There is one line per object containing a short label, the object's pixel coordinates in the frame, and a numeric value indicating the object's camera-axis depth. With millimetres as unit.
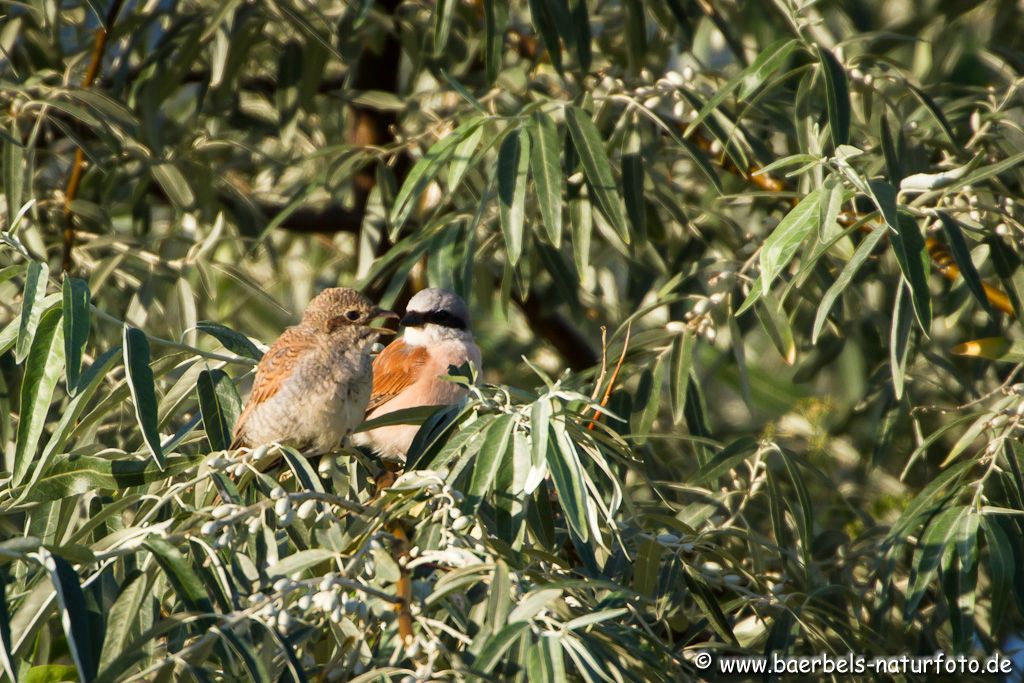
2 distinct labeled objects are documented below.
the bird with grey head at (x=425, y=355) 9227
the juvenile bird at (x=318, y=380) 6980
